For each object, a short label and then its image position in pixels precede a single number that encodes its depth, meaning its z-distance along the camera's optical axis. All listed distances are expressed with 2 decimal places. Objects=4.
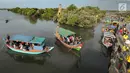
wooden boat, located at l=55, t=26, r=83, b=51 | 10.20
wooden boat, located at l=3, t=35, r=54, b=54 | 9.74
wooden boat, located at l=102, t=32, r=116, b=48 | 10.91
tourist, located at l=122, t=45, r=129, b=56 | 6.57
